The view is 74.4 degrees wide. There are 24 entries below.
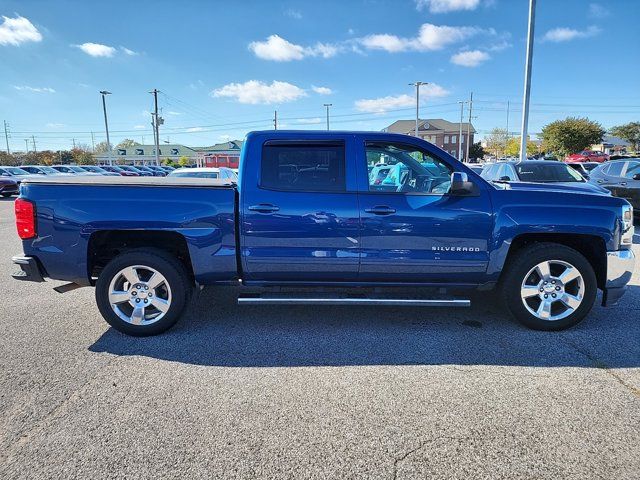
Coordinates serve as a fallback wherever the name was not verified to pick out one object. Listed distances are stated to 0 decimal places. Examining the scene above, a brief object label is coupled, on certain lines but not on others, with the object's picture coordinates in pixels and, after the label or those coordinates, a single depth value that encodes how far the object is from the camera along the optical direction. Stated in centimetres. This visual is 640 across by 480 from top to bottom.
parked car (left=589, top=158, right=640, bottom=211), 1023
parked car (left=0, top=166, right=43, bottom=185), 2196
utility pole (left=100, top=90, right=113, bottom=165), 5213
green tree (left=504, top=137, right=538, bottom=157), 9819
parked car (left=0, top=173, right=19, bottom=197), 2083
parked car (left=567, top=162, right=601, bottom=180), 1399
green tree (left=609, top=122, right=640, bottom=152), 8574
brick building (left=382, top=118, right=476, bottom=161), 10306
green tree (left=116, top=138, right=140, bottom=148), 12301
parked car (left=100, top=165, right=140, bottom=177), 3668
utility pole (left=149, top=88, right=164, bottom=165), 4638
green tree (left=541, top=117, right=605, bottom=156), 4953
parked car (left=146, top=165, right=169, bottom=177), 3925
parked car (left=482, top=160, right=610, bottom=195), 952
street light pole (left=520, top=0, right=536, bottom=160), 1425
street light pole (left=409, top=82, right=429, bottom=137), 5003
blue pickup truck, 384
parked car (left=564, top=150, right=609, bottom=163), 4372
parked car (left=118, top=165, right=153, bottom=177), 3838
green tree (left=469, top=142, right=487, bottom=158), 8062
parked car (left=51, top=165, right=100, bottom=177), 3246
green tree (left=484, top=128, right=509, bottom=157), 10056
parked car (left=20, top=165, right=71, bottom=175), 2702
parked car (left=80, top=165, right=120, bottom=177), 3588
